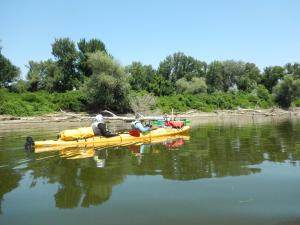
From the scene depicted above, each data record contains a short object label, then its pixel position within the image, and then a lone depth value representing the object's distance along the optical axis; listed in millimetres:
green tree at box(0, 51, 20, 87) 56141
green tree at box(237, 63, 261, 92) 78312
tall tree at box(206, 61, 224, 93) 81250
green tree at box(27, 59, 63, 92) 60812
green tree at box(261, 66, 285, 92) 80812
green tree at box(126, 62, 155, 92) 66875
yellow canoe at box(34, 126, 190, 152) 14438
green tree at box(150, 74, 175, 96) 65312
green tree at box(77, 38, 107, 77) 59438
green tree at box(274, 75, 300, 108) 62375
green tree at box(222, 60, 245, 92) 80938
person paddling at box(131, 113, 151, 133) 17472
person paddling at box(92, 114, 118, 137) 15477
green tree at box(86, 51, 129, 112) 44909
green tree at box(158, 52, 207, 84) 83000
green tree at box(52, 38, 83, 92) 59500
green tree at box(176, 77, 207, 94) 69312
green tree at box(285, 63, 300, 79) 83438
